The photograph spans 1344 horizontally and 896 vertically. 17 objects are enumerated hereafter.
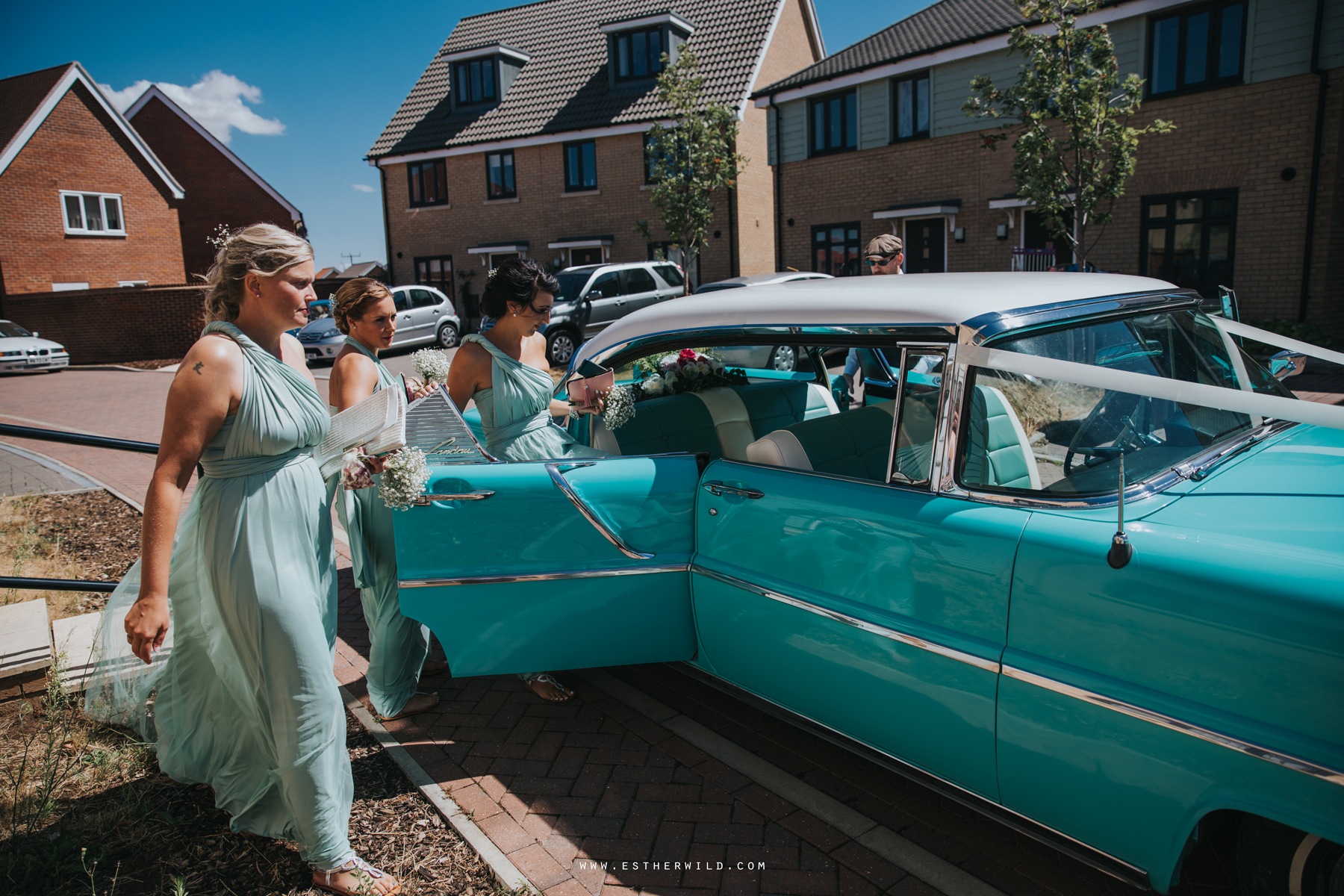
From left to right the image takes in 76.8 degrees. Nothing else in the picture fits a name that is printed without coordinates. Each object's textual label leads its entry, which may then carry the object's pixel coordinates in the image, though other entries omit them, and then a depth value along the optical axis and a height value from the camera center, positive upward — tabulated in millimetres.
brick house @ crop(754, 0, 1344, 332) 14344 +2733
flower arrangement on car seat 4457 -399
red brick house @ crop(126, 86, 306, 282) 35344 +5704
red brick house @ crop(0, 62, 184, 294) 25703 +3857
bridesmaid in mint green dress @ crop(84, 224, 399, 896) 2400 -761
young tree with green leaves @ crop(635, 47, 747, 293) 20812 +3548
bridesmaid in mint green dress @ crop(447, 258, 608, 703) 3818 -344
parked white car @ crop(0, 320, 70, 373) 20406 -878
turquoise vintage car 1982 -793
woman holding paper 3600 -985
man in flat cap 6578 +302
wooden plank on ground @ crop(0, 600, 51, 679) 3814 -1486
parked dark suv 17312 +99
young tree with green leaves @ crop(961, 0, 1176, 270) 12094 +2569
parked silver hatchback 20234 -476
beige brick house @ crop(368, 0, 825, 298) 25125 +5368
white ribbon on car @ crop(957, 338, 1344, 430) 2041 -265
